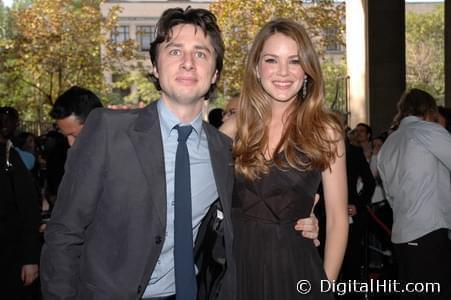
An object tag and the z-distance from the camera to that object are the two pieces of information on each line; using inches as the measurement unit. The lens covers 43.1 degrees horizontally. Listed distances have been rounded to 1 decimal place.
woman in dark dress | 133.3
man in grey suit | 101.0
